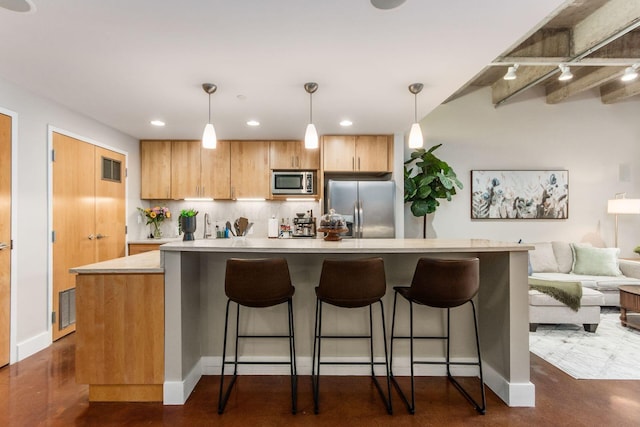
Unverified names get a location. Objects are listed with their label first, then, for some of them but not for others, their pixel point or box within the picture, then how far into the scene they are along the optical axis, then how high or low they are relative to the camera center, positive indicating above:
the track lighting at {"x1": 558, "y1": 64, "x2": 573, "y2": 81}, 3.33 +1.51
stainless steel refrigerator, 4.10 +0.14
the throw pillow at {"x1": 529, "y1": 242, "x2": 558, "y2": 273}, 4.47 -0.67
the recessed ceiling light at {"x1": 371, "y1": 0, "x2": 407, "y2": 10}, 1.65 +1.12
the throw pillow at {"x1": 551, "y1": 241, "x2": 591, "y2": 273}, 4.49 -0.60
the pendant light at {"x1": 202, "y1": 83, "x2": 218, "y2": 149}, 2.58 +0.65
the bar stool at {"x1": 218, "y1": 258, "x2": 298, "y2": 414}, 1.97 -0.42
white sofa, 3.36 -0.83
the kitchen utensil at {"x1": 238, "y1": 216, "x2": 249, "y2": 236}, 2.85 -0.09
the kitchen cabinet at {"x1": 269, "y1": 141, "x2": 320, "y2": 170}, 4.63 +0.86
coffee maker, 4.68 -0.16
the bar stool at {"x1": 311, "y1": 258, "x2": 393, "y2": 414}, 1.97 -0.42
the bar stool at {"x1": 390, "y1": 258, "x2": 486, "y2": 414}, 1.95 -0.43
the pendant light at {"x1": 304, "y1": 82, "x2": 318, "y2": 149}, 2.53 +0.64
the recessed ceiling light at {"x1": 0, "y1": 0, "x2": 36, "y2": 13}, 1.66 +1.14
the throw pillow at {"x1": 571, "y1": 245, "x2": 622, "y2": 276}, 4.22 -0.65
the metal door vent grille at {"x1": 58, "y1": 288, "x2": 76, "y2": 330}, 3.22 -0.93
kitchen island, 2.09 -0.71
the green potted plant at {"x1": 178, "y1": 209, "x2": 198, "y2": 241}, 2.62 -0.05
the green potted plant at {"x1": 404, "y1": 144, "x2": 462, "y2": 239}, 4.42 +0.43
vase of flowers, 4.62 +0.02
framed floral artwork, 4.97 +0.33
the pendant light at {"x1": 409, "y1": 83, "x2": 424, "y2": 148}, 2.54 +0.65
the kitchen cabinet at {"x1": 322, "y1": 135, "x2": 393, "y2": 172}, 4.40 +0.86
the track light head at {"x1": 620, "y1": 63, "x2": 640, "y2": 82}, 3.38 +1.53
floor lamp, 4.43 +0.10
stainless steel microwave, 4.54 +0.47
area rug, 2.54 -1.27
